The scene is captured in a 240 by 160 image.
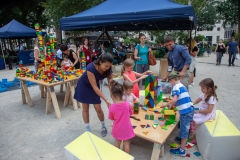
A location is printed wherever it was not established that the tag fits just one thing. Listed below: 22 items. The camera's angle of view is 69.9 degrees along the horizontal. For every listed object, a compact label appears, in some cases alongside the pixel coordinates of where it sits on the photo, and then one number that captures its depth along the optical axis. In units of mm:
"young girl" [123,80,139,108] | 2670
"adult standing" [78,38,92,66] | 5535
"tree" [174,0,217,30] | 26750
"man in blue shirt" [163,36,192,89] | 3422
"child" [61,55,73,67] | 4492
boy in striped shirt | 2371
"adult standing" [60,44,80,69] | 4500
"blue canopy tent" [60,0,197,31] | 3999
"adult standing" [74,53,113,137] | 2316
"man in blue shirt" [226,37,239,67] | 9344
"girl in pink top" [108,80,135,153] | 2084
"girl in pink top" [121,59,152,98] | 3176
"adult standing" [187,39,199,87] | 5500
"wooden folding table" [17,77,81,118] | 3621
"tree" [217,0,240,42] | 17689
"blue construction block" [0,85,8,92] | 5873
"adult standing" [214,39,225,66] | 9742
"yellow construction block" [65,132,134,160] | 1766
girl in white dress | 2365
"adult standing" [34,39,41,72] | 4891
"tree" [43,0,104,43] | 10352
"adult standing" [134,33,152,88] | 5076
